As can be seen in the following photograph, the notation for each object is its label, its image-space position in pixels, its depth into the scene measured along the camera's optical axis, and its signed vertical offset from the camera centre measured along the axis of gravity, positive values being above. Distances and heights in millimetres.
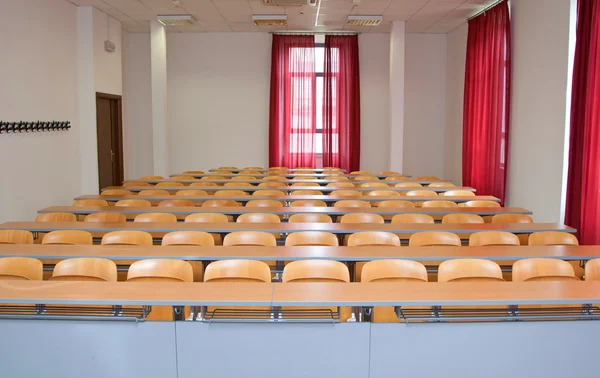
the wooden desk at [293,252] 3818 -811
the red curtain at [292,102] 12219 +845
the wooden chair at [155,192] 7371 -710
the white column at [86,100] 9430 +670
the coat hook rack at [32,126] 7094 +178
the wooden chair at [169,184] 8156 -662
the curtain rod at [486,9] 9139 +2309
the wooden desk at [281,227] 4801 -783
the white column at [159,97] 10867 +845
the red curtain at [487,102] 8883 +663
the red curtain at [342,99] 12203 +913
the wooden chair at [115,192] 7364 -723
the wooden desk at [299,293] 2711 -790
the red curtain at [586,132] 6238 +108
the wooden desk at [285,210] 5758 -751
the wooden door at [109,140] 10258 -18
